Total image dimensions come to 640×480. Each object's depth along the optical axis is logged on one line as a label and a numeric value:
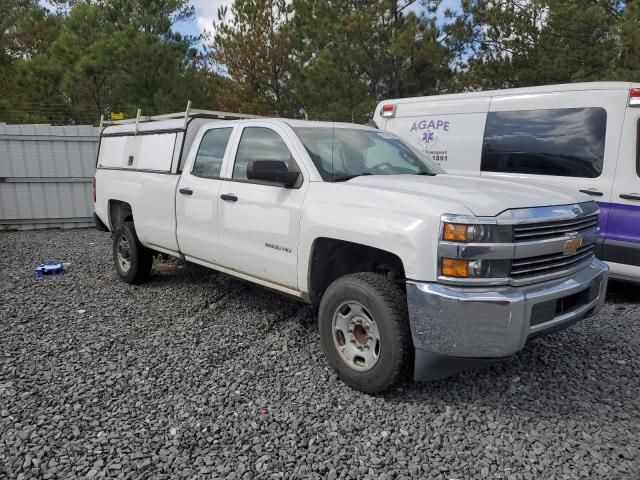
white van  5.16
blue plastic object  6.60
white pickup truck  2.91
